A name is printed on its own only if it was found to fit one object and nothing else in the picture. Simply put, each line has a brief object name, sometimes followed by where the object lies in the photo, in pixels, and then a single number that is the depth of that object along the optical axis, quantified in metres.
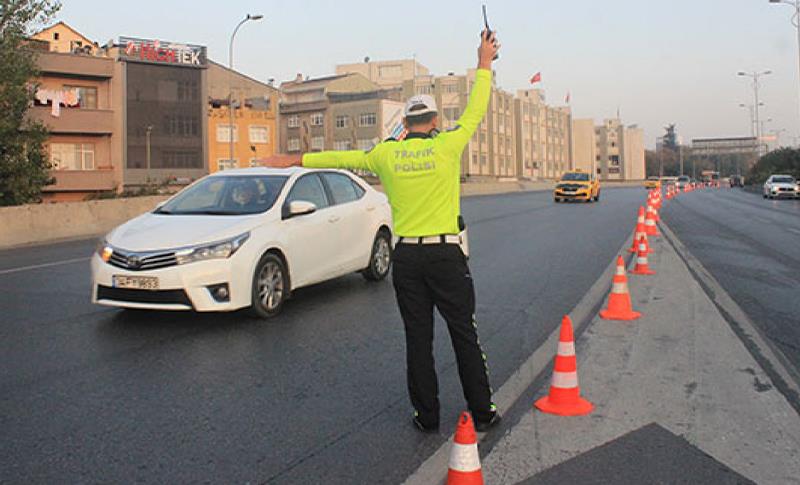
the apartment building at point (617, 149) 150.00
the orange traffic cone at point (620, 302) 7.63
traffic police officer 4.22
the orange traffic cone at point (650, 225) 17.70
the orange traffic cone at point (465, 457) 3.09
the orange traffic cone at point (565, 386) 4.69
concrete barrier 16.77
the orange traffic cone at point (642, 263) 10.97
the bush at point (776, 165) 59.81
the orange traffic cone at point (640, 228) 13.50
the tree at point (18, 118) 21.11
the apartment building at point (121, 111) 52.47
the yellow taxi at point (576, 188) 38.50
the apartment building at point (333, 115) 92.19
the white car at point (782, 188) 43.88
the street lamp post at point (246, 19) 44.38
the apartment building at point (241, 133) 74.94
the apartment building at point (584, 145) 144.50
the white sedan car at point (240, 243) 6.87
